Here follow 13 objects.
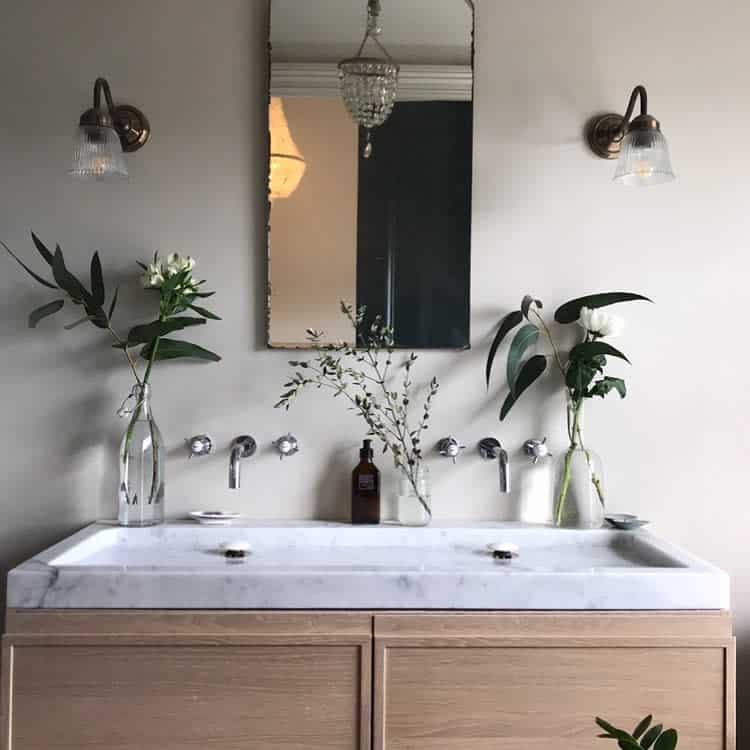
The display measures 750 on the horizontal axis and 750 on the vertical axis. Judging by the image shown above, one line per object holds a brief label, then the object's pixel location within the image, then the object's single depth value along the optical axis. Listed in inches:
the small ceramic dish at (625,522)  77.0
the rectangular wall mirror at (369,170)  80.4
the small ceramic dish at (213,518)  78.0
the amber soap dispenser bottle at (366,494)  78.6
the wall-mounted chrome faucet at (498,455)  78.9
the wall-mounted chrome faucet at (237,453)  77.6
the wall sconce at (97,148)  73.1
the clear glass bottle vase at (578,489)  78.1
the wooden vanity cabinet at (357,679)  60.4
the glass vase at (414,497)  78.1
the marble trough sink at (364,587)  60.9
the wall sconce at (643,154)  73.0
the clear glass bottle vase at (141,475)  76.7
